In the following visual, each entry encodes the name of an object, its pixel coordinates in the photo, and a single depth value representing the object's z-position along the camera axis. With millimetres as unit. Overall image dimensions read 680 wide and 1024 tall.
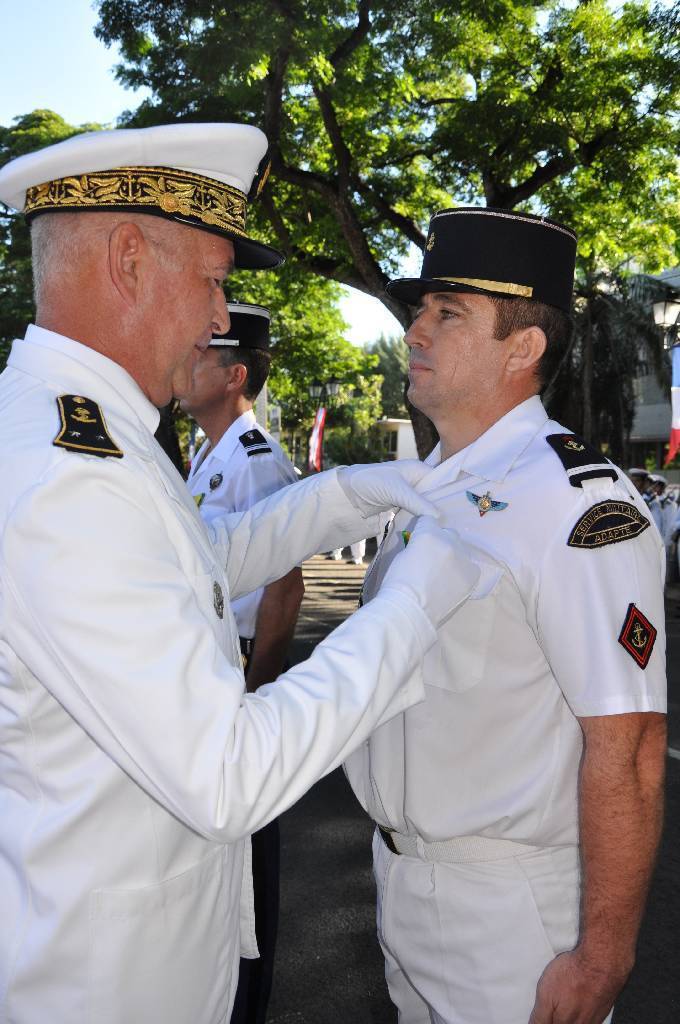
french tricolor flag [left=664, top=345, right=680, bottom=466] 12477
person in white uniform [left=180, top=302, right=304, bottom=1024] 3027
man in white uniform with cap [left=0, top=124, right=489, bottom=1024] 1202
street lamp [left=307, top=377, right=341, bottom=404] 22969
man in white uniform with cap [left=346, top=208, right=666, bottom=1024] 1730
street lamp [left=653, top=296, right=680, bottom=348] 12461
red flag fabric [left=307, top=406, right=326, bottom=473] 19531
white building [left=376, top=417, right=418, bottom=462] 67125
